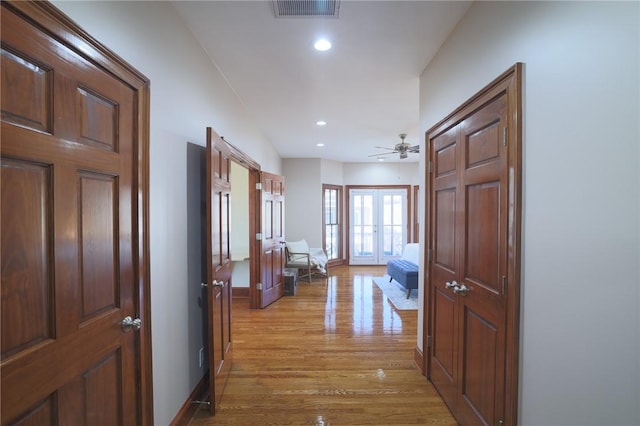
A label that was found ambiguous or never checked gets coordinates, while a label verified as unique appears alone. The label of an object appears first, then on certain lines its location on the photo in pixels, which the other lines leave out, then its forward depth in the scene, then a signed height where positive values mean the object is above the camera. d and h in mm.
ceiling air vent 1722 +1224
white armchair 5973 -1067
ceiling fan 4852 +1028
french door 7918 -420
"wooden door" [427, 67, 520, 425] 1386 -289
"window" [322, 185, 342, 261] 7359 -307
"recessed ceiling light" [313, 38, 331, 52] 2125 +1228
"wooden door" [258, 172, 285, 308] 4316 -494
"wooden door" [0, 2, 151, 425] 866 -71
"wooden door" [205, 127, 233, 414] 2023 -432
